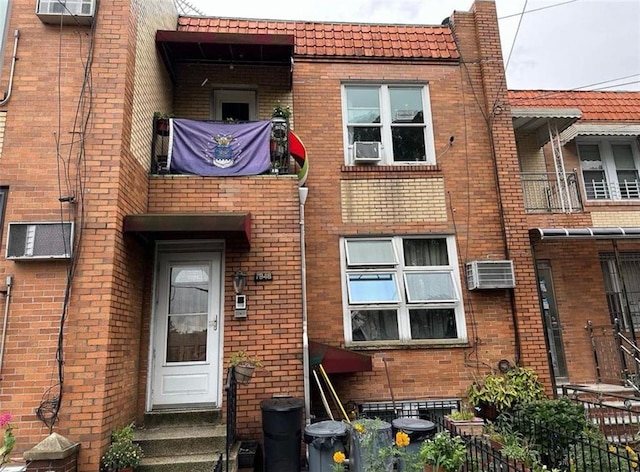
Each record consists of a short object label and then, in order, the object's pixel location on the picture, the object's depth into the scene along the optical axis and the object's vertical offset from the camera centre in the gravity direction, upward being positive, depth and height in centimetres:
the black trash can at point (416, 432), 512 -125
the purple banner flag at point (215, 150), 638 +286
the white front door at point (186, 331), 589 +11
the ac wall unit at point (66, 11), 536 +423
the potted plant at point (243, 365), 541 -38
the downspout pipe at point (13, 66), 524 +353
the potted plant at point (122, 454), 444 -121
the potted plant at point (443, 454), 414 -125
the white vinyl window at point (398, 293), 710 +62
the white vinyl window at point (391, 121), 799 +401
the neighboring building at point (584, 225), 806 +203
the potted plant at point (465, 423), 568 -130
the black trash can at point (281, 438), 503 -124
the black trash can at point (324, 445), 489 -131
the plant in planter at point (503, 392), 648 -102
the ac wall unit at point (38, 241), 476 +117
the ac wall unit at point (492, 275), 706 +86
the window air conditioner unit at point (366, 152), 766 +326
